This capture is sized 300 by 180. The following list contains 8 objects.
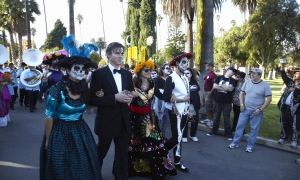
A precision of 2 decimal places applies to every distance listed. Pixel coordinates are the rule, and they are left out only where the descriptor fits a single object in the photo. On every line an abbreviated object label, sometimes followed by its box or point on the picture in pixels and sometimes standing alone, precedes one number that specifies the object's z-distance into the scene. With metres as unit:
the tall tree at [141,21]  31.38
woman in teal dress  2.87
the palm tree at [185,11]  14.66
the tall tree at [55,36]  55.28
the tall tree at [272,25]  26.95
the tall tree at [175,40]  30.94
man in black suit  3.35
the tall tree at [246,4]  31.13
